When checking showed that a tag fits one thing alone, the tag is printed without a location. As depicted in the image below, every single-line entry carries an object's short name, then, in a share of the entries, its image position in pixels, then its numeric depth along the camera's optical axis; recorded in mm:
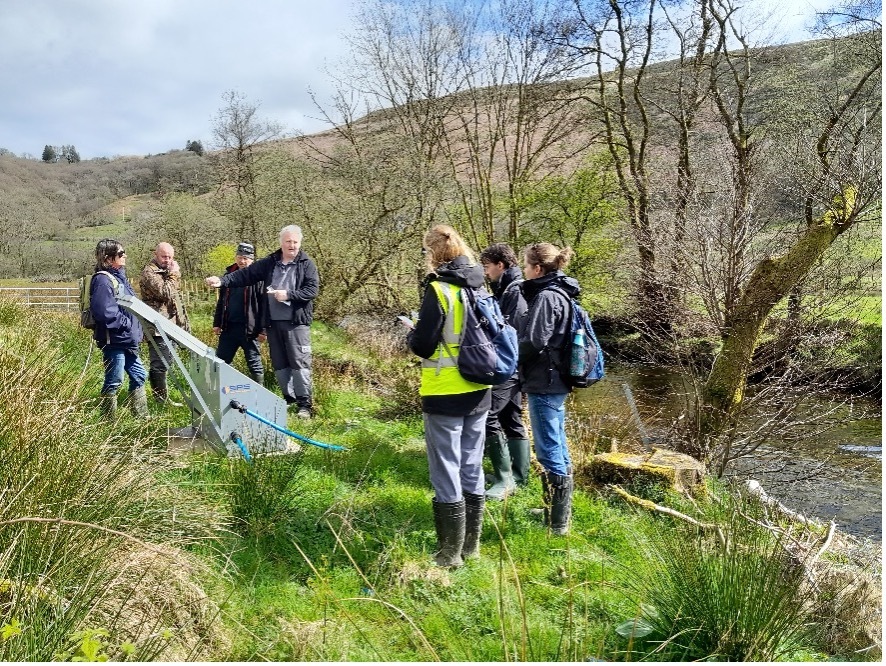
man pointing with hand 6633
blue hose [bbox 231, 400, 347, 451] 5094
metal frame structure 5047
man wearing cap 7215
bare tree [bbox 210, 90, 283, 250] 18906
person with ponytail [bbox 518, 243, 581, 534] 4227
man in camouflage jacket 6988
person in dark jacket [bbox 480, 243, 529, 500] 4809
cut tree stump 5590
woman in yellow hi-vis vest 3631
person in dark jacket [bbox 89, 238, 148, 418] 5512
